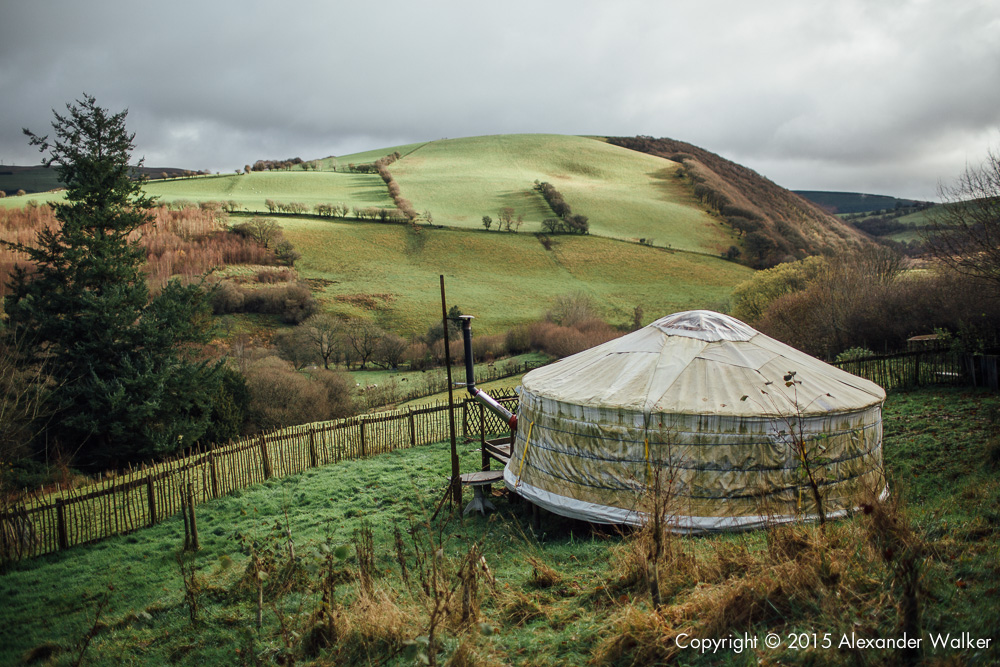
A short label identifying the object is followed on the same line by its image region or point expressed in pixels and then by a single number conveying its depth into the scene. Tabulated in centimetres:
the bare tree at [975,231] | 1394
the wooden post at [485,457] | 1110
